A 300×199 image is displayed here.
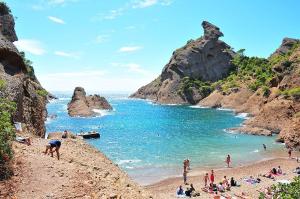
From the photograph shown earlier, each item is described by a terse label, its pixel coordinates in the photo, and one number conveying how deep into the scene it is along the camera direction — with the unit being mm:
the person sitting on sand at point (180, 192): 24809
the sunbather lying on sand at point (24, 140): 17022
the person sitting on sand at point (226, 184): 26088
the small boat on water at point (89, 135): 52403
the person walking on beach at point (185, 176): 28886
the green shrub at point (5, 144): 12925
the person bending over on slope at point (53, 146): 15991
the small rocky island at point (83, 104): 85296
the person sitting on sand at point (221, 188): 25779
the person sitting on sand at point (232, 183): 27016
